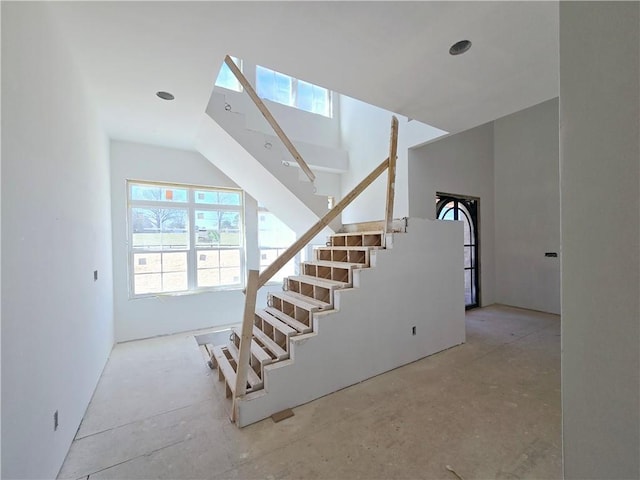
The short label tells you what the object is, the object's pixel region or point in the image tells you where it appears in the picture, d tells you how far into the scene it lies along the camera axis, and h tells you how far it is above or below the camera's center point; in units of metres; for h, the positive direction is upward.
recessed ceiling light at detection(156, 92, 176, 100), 2.81 +1.49
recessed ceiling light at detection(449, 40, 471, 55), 2.19 +1.51
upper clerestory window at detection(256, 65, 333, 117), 5.24 +2.89
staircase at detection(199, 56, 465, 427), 2.29 -0.79
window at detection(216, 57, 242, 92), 4.57 +2.65
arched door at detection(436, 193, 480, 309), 5.41 -0.23
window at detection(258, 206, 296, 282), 5.29 +0.05
